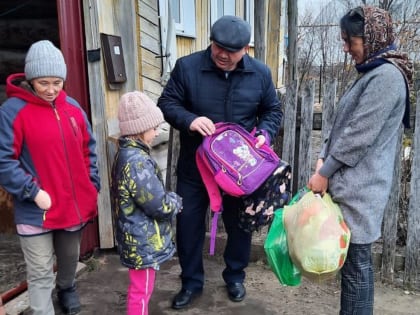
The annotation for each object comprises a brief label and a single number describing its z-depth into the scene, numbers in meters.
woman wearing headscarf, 2.10
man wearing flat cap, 2.66
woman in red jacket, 2.33
